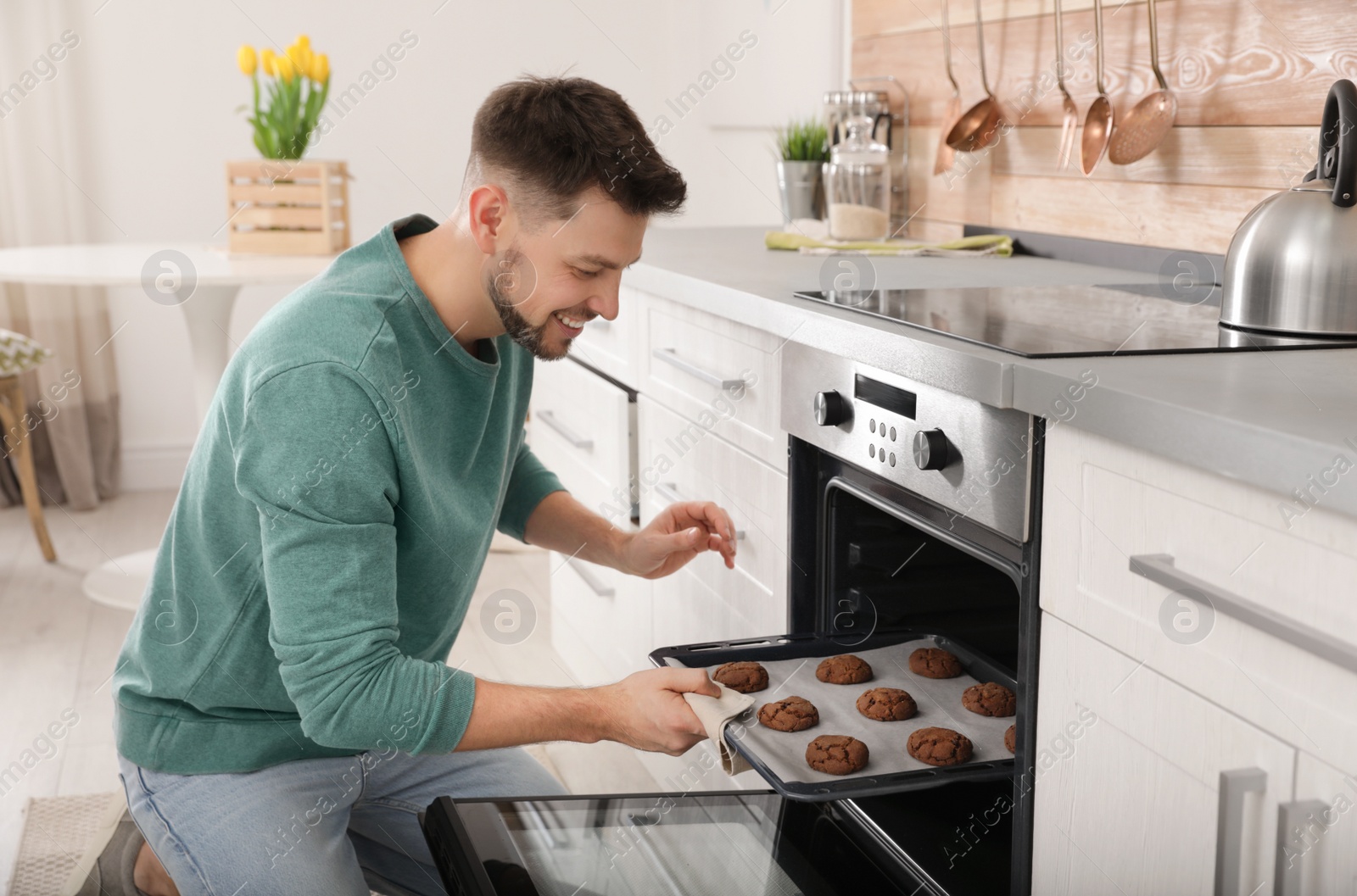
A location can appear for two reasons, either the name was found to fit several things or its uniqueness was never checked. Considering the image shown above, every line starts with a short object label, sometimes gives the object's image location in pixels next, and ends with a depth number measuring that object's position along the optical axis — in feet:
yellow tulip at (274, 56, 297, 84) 10.08
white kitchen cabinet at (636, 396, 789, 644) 5.13
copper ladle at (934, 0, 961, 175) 7.23
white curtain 12.67
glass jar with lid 7.71
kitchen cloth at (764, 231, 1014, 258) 6.84
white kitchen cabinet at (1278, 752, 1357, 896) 2.60
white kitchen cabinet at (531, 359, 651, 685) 6.89
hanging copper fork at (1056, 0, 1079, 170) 6.31
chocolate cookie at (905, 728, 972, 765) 3.67
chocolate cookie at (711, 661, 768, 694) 4.11
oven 3.60
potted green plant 8.41
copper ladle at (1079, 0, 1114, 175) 6.02
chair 10.75
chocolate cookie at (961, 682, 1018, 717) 4.06
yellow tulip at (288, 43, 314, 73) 10.09
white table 9.00
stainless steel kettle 3.93
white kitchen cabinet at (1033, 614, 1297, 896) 2.84
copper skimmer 5.73
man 3.55
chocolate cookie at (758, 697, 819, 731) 3.87
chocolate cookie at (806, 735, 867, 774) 3.57
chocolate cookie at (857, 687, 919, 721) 4.00
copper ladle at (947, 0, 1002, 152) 7.02
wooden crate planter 10.25
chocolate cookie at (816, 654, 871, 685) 4.25
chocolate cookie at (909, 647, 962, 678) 4.36
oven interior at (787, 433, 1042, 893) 4.35
